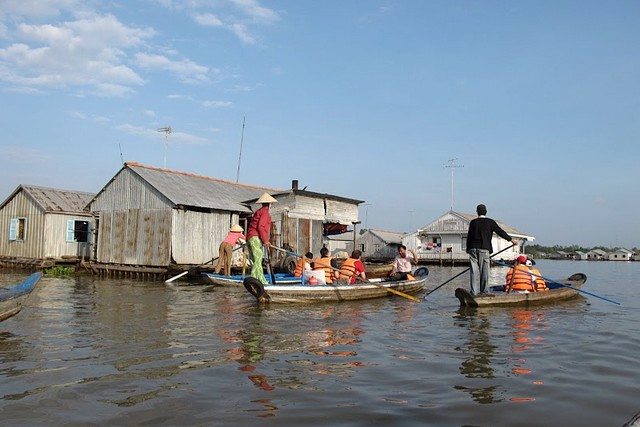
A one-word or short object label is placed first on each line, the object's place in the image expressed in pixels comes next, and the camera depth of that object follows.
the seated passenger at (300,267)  14.59
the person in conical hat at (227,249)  19.45
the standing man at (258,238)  12.84
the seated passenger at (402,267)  16.28
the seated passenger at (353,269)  14.52
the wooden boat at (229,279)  16.11
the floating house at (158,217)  21.77
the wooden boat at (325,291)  11.92
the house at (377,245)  49.88
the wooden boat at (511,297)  11.77
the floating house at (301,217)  23.98
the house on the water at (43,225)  26.45
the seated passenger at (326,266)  13.96
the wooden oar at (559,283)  13.74
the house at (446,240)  43.78
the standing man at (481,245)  12.13
